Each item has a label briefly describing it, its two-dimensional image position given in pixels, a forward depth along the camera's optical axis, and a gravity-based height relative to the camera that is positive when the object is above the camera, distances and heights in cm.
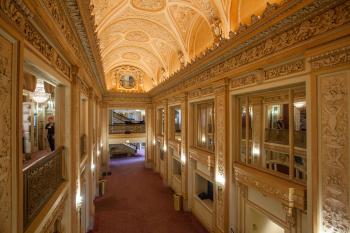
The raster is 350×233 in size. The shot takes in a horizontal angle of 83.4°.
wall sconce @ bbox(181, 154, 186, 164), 820 -172
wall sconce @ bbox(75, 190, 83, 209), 435 -186
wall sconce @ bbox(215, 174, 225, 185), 537 -173
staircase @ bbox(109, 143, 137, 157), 1997 -333
